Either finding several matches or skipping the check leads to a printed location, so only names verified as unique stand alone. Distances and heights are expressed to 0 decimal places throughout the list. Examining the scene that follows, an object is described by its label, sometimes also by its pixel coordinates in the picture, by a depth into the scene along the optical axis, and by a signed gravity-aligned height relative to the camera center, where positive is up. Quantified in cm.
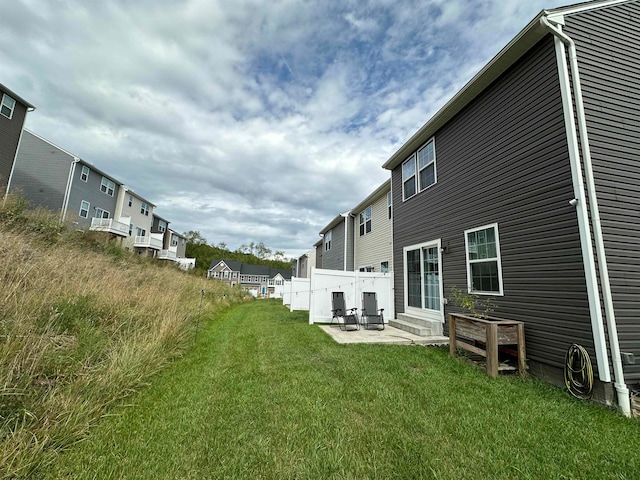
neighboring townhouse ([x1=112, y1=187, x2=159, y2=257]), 2508 +566
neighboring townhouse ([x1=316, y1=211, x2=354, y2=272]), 1588 +271
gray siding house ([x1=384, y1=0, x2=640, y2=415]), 367 +166
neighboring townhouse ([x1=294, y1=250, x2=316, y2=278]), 2716 +226
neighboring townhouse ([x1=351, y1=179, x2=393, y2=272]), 1170 +256
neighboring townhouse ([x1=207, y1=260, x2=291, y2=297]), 5206 +159
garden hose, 348 -108
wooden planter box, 429 -80
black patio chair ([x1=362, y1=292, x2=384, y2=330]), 862 -86
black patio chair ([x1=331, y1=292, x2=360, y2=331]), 931 -85
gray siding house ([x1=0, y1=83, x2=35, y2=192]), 1362 +763
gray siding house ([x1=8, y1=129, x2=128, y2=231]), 1886 +701
